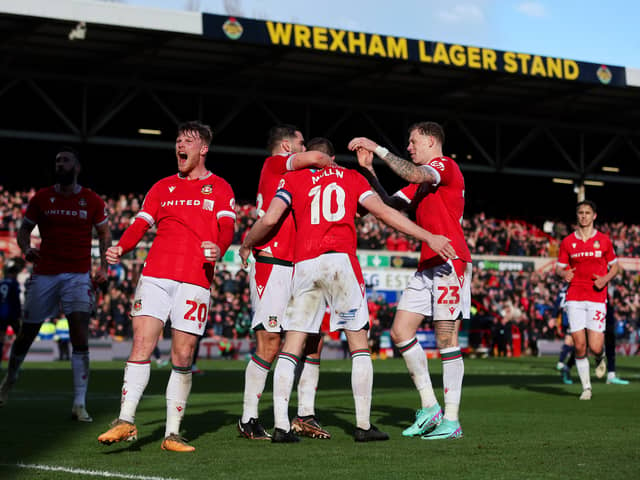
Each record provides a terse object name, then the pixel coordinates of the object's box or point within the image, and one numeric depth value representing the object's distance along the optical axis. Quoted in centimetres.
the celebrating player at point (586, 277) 2381
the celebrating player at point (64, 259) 1817
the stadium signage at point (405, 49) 5922
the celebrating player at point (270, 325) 1461
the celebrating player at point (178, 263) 1309
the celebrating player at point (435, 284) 1488
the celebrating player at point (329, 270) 1351
